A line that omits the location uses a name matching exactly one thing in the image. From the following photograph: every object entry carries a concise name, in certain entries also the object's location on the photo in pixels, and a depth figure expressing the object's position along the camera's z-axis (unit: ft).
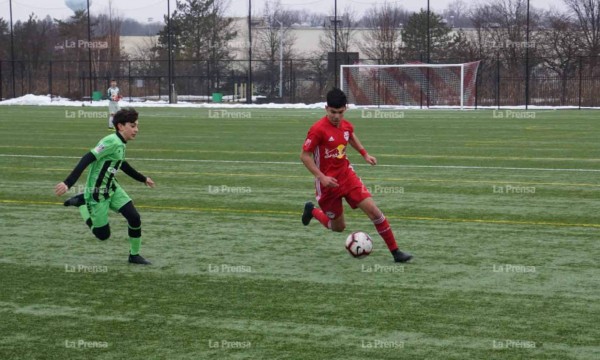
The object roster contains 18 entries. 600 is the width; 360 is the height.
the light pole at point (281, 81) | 199.64
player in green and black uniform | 30.22
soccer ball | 31.63
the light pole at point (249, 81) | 178.83
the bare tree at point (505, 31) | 192.03
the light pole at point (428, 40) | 172.65
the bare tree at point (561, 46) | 190.19
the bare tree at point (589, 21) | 198.15
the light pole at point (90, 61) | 183.45
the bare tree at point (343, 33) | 232.82
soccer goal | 164.35
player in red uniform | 30.71
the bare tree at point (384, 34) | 211.82
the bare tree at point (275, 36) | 251.19
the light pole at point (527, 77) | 161.17
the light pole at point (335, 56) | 174.70
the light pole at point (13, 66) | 193.63
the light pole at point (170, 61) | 186.35
